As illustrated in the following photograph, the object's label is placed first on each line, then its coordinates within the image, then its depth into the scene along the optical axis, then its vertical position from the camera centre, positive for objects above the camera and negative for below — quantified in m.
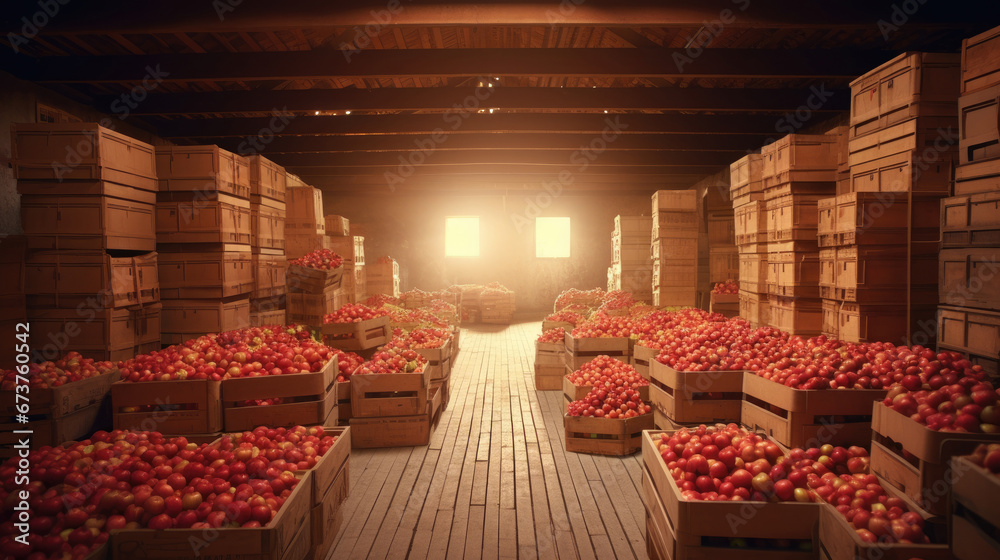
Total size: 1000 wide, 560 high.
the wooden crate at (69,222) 4.91 +0.47
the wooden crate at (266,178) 7.07 +1.33
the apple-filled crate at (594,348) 6.46 -1.19
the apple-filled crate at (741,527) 2.25 -1.27
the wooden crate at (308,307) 6.64 -0.61
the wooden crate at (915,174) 4.37 +0.75
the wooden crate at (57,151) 4.86 +1.18
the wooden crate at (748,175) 6.84 +1.22
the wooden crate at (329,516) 2.76 -1.56
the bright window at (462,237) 17.11 +0.88
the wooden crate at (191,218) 5.95 +0.59
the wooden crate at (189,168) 5.89 +1.20
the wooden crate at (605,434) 4.64 -1.71
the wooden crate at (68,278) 4.93 -0.11
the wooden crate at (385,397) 4.92 -1.36
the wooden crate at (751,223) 6.67 +0.50
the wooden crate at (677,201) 9.12 +1.10
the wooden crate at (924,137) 4.28 +1.08
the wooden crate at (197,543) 2.04 -1.18
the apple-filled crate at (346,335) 6.49 -0.98
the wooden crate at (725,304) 9.38 -0.90
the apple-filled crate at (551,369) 7.17 -1.62
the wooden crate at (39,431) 3.48 -1.20
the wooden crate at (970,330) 3.36 -0.56
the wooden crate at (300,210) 8.80 +0.99
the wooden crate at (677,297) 9.25 -0.74
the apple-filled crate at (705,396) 4.15 -1.22
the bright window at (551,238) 17.11 +0.81
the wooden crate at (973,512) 1.52 -0.85
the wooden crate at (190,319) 6.05 -0.67
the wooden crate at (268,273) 7.12 -0.13
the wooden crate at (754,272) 6.75 -0.21
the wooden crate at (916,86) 4.25 +1.53
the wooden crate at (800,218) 5.85 +0.48
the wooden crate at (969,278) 3.37 -0.17
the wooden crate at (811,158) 5.89 +1.21
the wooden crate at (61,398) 3.47 -0.99
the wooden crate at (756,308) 6.71 -0.73
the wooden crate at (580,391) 5.35 -1.48
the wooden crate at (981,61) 3.43 +1.42
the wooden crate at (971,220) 3.35 +0.25
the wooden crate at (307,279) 6.59 -0.21
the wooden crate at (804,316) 5.81 -0.72
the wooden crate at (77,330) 4.96 -0.65
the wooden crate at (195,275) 6.05 -0.11
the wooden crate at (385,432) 4.93 -1.73
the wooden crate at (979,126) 3.36 +0.93
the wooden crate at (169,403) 3.84 -1.10
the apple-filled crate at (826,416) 3.26 -1.10
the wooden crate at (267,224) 7.12 +0.63
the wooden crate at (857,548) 1.88 -1.17
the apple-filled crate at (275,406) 3.96 -1.15
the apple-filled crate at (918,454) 2.10 -0.96
